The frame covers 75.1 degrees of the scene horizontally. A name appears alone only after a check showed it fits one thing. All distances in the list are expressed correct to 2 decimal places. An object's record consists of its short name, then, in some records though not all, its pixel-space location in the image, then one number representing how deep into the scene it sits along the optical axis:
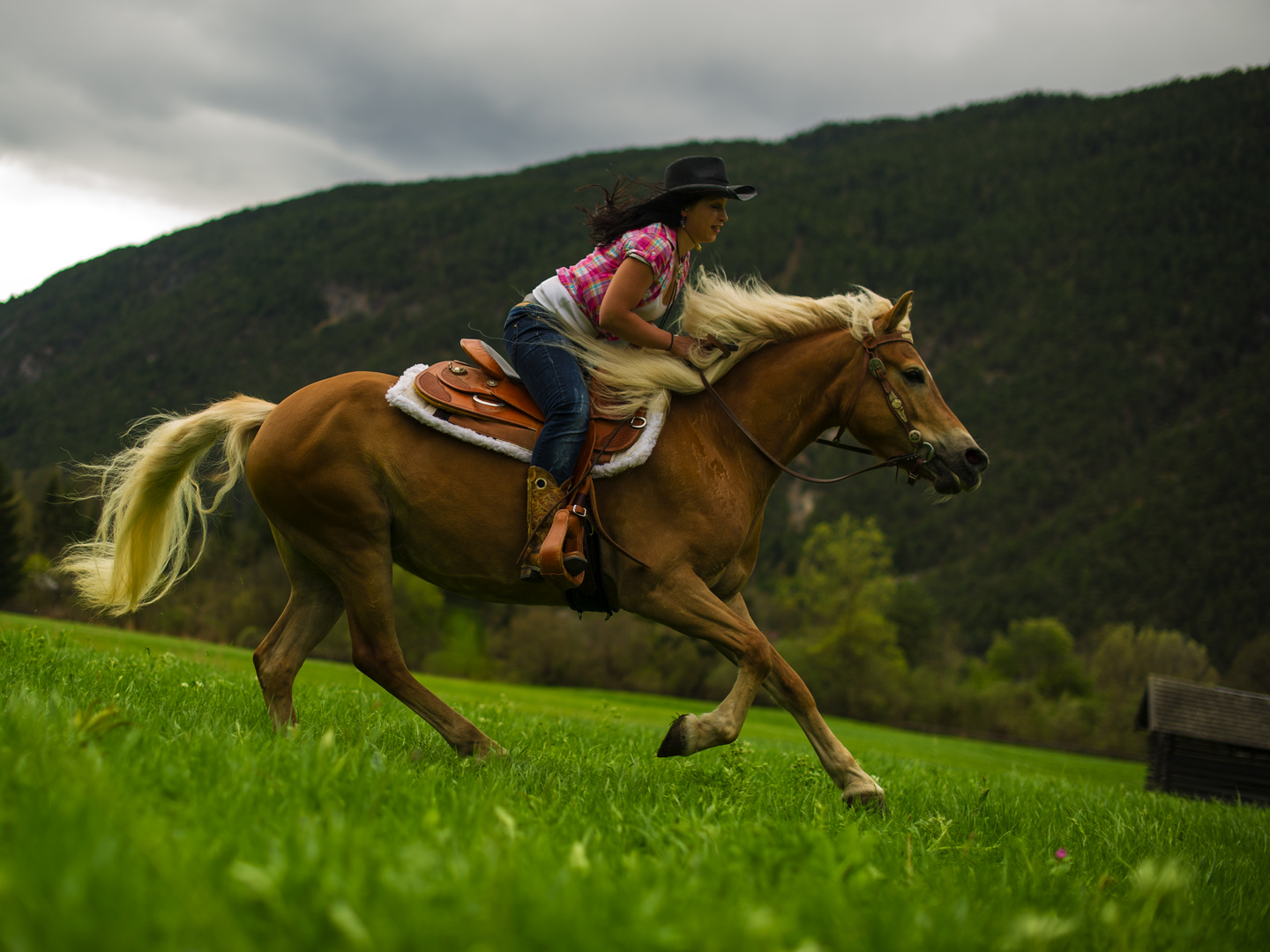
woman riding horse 4.68
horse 4.64
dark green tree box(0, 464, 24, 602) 45.34
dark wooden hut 25.17
